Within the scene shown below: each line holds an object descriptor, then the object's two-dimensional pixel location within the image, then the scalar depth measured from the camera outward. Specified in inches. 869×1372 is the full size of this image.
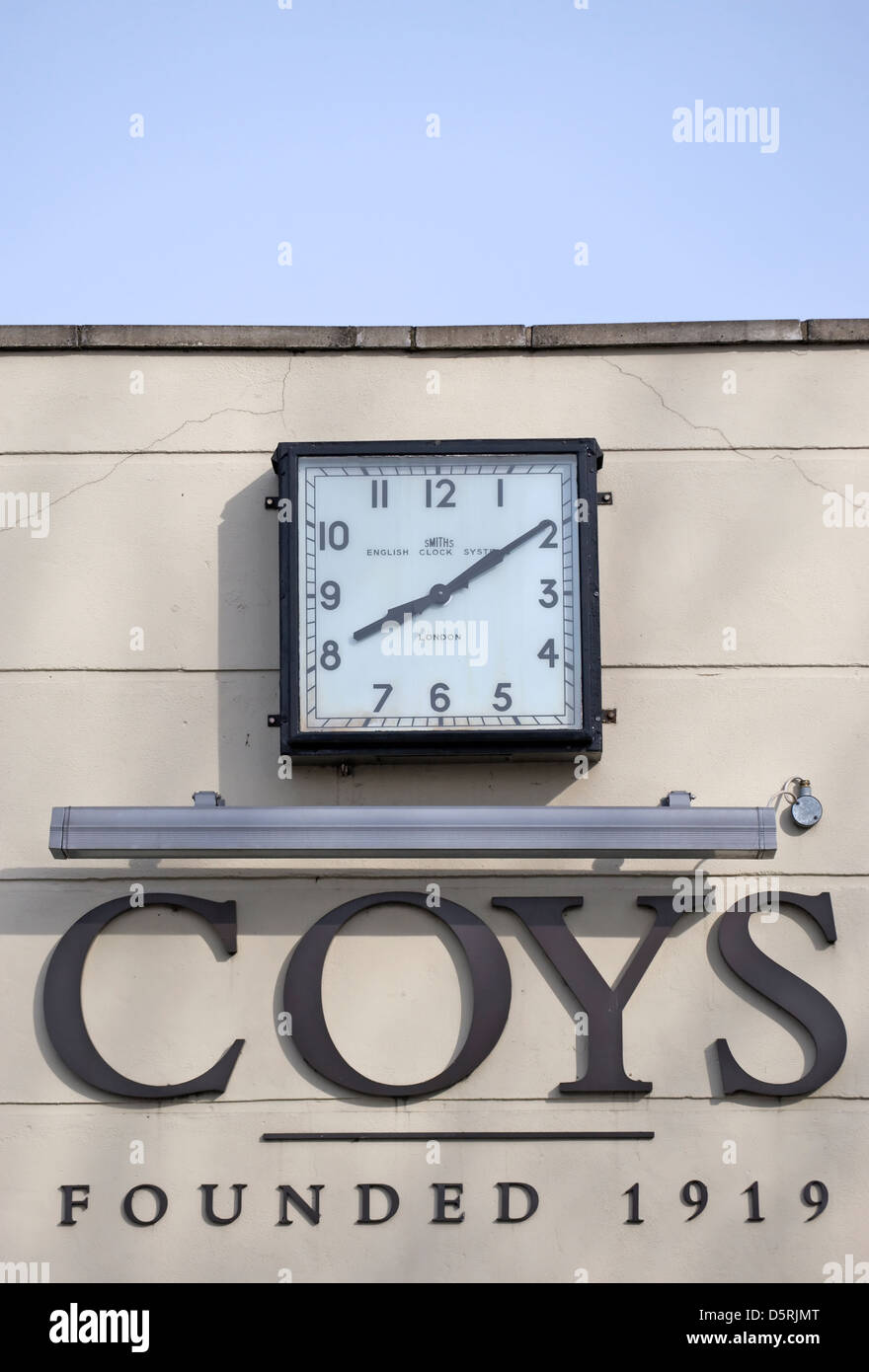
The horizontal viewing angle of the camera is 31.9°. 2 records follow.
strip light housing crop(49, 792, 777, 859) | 185.9
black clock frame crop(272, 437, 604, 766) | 192.1
